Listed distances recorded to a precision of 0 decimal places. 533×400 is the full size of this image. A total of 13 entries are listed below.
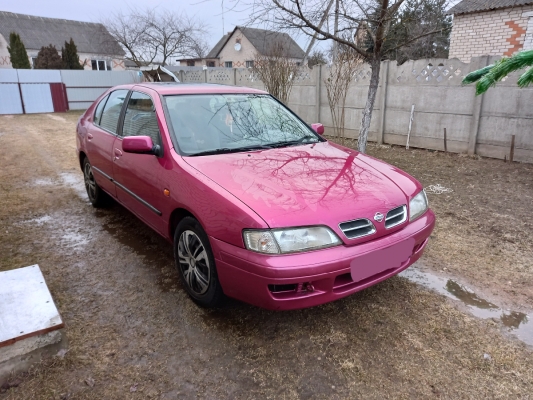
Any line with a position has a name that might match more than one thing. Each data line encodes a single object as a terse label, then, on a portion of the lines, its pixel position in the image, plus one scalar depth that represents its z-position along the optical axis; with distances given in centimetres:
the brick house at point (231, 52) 3761
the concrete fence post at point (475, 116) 685
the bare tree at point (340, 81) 818
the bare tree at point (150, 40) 2494
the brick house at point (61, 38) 3500
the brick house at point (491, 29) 972
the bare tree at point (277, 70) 956
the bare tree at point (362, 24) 556
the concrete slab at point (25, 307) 224
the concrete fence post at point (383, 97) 838
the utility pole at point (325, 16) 560
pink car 217
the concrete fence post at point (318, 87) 977
